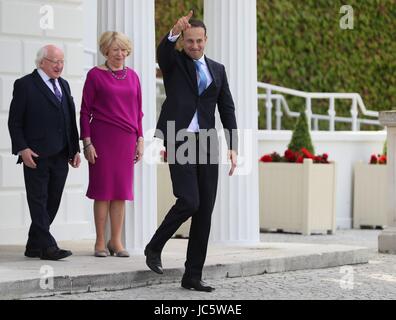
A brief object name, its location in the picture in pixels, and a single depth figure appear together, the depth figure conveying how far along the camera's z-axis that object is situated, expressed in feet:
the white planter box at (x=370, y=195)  52.65
